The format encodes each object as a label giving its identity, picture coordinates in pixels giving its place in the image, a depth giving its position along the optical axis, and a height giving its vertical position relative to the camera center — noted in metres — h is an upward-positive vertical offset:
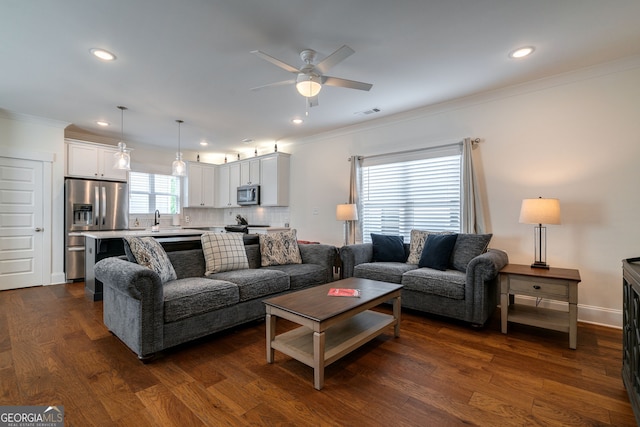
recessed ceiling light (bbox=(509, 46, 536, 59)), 2.64 +1.51
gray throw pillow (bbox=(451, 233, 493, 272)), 3.28 -0.39
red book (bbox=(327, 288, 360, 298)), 2.38 -0.67
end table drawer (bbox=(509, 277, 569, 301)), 2.56 -0.67
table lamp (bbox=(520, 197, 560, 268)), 2.87 +0.02
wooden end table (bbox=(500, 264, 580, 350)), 2.50 -0.71
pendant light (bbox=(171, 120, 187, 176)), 4.32 +0.65
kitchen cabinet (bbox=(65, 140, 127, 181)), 4.94 +0.86
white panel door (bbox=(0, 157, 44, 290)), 4.32 -0.22
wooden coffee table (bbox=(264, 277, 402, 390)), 1.90 -0.85
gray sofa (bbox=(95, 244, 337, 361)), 2.20 -0.77
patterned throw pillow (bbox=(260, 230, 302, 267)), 3.65 -0.48
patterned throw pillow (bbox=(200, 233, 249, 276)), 3.15 -0.46
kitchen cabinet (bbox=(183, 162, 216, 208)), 6.71 +0.60
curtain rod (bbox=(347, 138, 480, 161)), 3.74 +0.93
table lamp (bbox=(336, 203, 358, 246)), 4.55 +0.01
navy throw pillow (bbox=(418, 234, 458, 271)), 3.36 -0.45
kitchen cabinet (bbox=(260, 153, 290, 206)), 5.88 +0.67
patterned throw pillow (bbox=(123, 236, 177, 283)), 2.60 -0.42
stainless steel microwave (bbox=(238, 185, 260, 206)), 6.20 +0.36
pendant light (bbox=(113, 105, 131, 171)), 3.76 +0.66
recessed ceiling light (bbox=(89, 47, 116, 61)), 2.65 +1.45
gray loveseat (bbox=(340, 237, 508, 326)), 2.80 -0.75
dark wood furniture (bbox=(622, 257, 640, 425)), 1.53 -0.67
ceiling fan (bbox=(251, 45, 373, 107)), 2.22 +1.18
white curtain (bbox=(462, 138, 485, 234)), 3.65 +0.19
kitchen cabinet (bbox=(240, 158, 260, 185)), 6.27 +0.87
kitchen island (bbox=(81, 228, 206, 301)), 3.78 -0.56
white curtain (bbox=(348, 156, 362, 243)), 4.87 +0.30
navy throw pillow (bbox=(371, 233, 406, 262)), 3.93 -0.48
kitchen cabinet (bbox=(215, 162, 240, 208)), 6.77 +0.63
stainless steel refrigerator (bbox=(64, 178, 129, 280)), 4.72 -0.04
